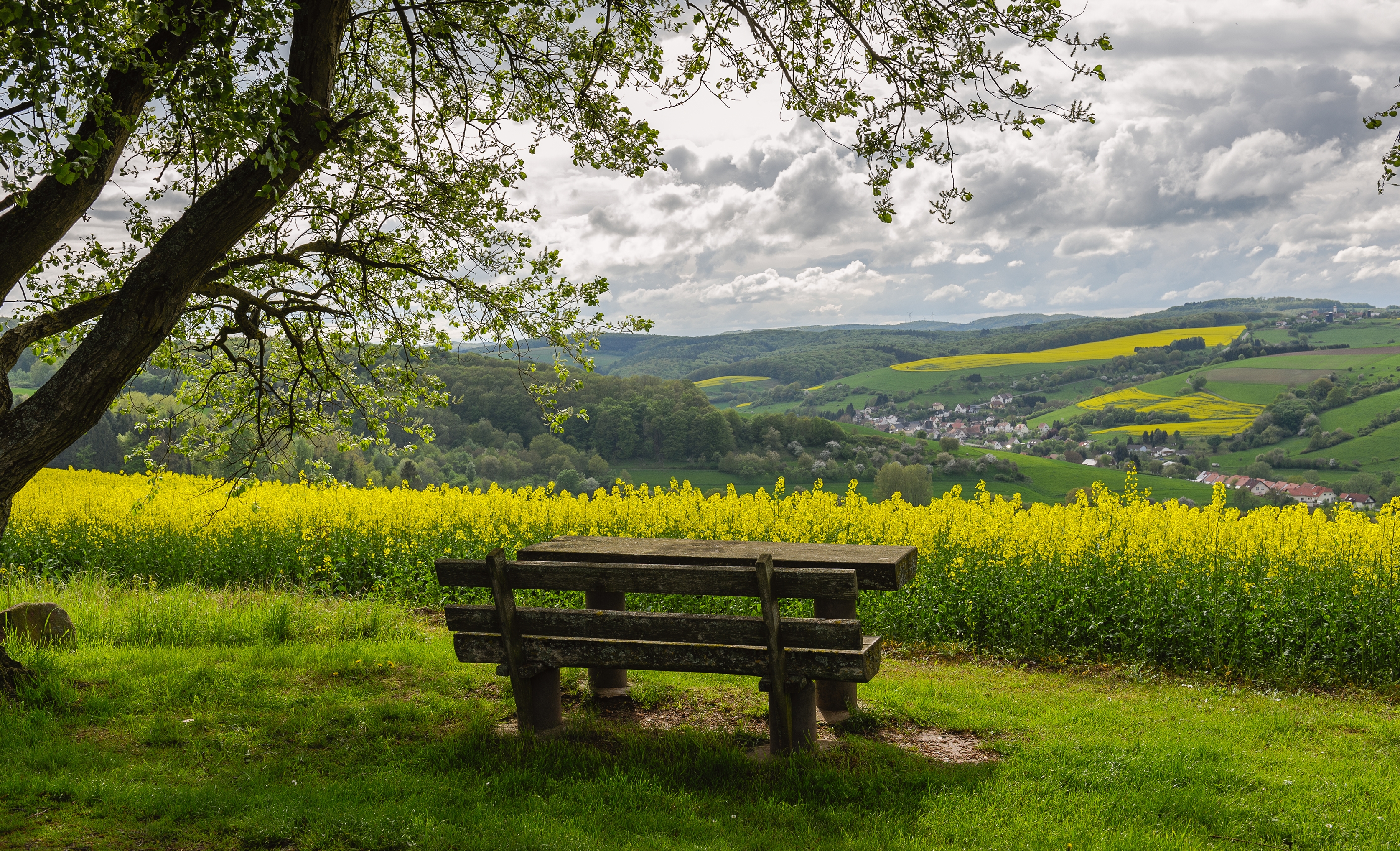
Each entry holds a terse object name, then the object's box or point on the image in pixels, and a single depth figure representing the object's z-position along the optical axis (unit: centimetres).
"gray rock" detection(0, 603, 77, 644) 716
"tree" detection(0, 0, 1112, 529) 486
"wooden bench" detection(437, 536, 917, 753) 463
